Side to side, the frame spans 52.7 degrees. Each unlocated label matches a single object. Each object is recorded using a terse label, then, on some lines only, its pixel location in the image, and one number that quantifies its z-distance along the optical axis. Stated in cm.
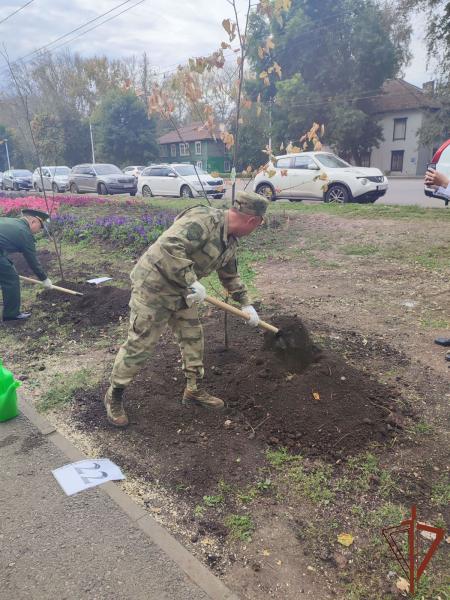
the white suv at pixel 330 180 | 1161
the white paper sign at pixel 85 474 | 275
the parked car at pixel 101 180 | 2130
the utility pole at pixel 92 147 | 4202
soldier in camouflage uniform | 298
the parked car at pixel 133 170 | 2842
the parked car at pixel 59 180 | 2472
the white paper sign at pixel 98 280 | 682
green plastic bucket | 342
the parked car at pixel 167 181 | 1723
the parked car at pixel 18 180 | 2783
